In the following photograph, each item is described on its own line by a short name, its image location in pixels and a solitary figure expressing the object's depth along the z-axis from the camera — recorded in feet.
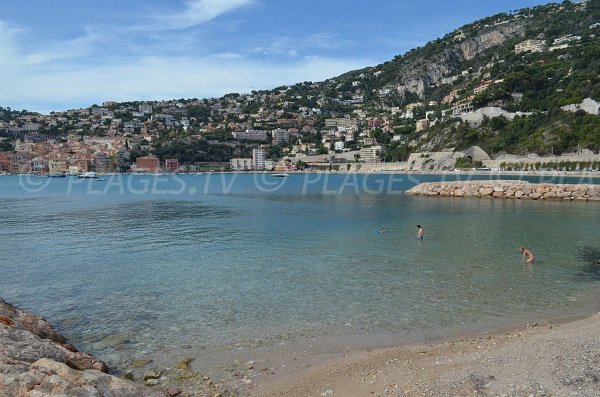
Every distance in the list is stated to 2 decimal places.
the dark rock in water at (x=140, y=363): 26.81
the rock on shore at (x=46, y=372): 16.30
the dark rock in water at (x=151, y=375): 25.14
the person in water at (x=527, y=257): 51.76
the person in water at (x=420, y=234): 69.31
